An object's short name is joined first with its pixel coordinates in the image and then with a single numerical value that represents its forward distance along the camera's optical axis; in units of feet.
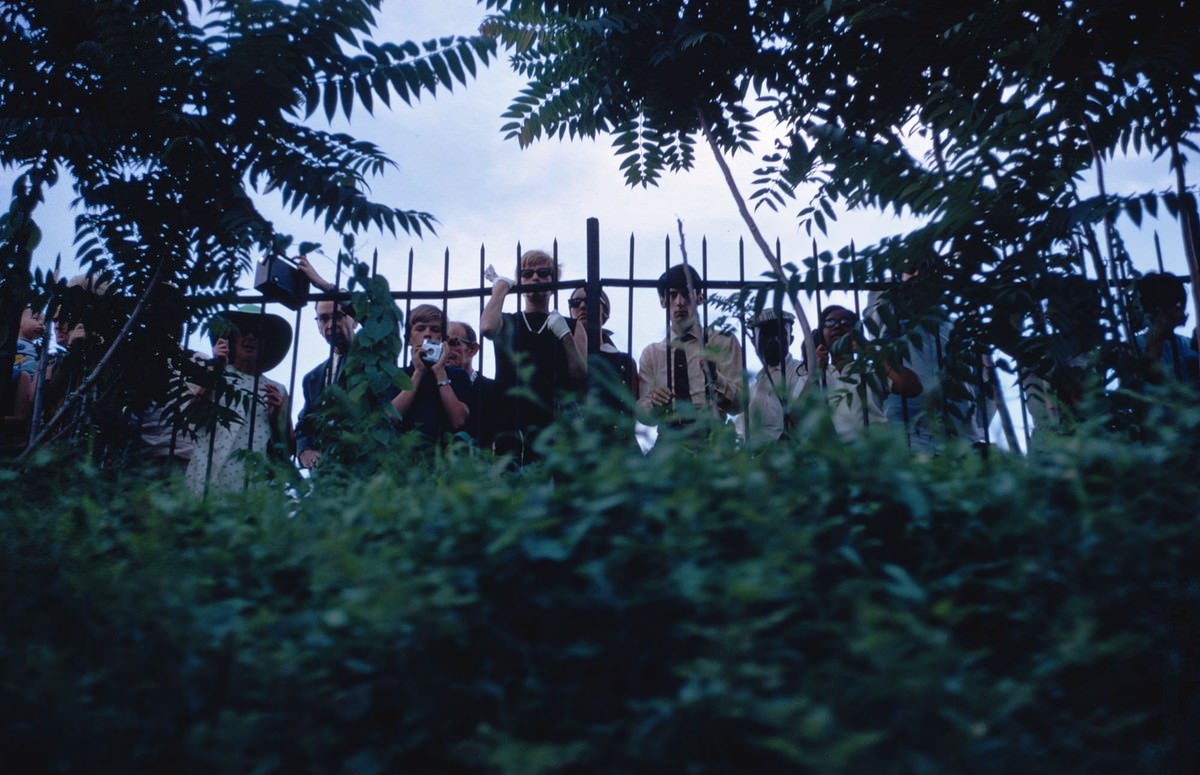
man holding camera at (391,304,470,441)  17.83
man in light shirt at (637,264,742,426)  17.57
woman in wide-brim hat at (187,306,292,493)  18.58
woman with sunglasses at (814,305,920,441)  12.74
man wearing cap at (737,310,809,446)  19.16
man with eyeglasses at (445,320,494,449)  18.43
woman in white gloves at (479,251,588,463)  18.22
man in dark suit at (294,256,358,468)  18.02
